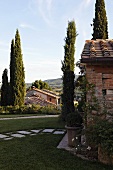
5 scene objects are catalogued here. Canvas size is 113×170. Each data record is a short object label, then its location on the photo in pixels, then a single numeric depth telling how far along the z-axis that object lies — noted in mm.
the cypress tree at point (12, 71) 23961
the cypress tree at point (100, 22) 13859
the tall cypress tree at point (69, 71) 13031
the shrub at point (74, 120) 6414
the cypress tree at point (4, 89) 24917
